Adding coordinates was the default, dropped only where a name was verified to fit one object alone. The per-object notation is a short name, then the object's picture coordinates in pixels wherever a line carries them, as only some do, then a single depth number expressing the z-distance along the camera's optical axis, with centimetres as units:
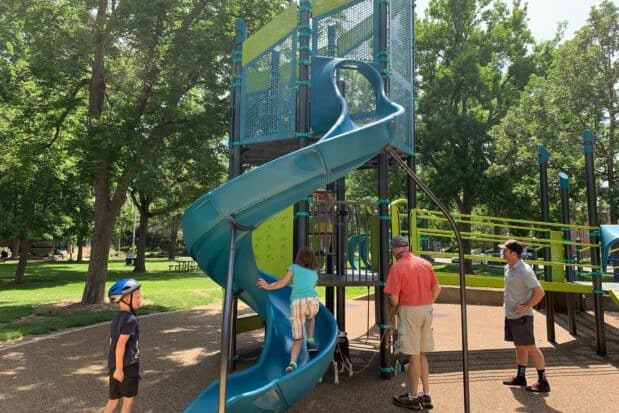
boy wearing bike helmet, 383
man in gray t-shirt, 557
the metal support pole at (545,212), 884
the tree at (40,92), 1220
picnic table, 3089
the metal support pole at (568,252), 912
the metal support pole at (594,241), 778
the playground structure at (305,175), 405
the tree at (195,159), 1261
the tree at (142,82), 1149
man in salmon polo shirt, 493
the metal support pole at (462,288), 420
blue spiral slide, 392
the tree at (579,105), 1572
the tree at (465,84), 2380
